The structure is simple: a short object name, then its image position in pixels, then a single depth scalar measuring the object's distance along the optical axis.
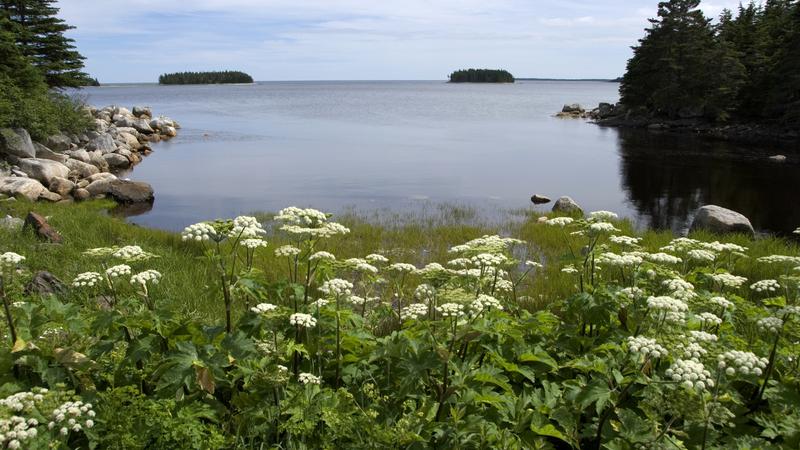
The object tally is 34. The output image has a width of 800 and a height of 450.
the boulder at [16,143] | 25.95
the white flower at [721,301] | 4.83
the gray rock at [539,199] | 25.30
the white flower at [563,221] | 6.83
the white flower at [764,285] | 5.51
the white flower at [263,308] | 4.40
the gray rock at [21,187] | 21.56
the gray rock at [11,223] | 13.62
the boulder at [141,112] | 57.81
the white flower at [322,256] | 5.33
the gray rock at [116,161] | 33.41
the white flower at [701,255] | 6.24
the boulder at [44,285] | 8.71
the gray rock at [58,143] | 31.02
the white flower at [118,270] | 4.75
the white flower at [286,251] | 5.27
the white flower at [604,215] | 6.62
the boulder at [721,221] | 17.52
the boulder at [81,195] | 24.09
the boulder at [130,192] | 23.72
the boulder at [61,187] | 24.27
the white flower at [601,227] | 5.92
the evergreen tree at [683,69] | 58.44
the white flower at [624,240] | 6.46
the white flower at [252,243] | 5.06
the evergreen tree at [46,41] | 39.78
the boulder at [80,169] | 27.67
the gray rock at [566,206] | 21.42
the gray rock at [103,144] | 34.62
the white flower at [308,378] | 4.29
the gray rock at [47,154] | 28.45
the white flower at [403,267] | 5.79
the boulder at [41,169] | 24.70
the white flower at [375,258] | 6.04
